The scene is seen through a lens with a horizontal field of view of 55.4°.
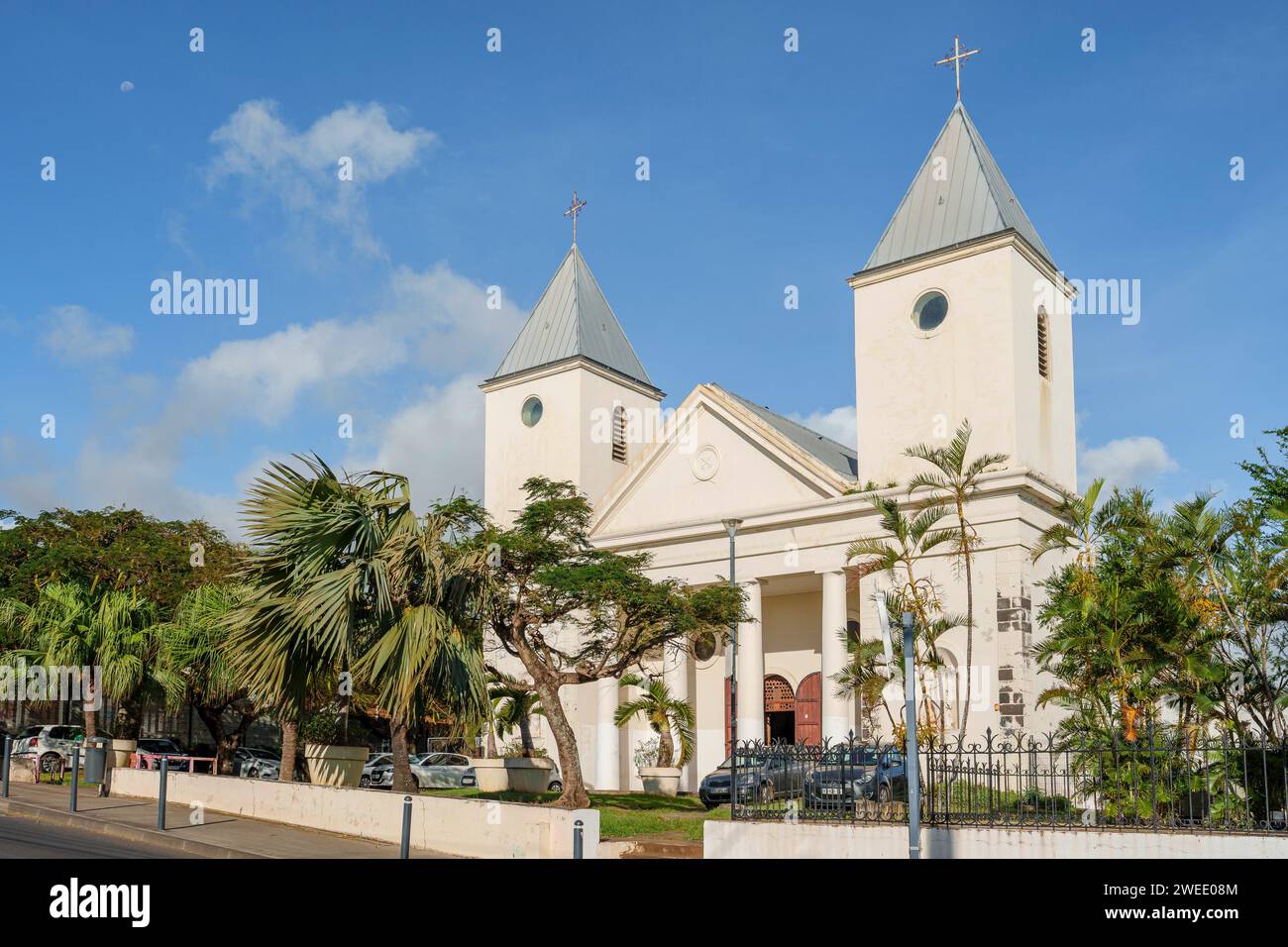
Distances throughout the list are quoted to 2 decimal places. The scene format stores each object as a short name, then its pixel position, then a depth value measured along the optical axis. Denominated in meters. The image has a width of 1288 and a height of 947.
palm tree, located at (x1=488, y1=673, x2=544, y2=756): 34.44
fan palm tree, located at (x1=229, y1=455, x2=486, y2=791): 19.36
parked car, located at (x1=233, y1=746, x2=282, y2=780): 34.84
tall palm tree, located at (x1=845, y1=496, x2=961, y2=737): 25.78
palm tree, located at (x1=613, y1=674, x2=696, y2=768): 34.69
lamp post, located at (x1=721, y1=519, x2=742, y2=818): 27.16
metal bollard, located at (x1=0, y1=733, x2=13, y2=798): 21.66
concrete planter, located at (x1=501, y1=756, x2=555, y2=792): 29.64
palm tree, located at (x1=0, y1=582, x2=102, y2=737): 28.12
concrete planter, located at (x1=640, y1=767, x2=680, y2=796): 33.41
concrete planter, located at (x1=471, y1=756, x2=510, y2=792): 29.81
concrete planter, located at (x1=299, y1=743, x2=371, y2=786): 25.22
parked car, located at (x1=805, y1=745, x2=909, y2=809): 15.72
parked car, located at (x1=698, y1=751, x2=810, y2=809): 16.28
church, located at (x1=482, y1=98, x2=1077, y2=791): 30.16
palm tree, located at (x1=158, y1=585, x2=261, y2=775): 27.48
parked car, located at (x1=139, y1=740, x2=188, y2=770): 34.16
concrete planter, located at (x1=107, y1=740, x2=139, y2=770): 27.70
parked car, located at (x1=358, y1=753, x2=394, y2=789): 33.50
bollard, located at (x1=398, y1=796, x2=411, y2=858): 15.70
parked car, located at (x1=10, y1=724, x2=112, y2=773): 29.09
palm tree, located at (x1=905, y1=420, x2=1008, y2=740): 27.61
